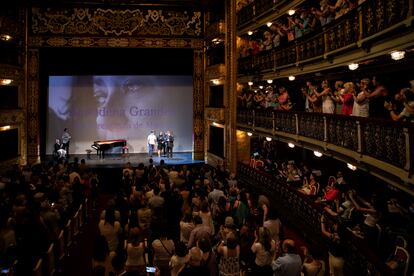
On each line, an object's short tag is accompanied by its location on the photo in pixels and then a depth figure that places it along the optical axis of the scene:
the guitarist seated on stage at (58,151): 22.69
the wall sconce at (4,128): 18.89
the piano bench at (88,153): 23.05
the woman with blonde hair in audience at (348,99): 9.69
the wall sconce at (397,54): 7.92
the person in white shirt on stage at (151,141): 23.78
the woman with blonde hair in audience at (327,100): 10.88
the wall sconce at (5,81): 18.80
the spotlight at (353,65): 9.92
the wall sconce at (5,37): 18.30
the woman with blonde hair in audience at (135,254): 6.98
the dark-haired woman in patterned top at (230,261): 6.57
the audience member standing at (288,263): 6.22
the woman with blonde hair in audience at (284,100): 14.46
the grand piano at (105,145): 22.75
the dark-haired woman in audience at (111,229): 8.00
